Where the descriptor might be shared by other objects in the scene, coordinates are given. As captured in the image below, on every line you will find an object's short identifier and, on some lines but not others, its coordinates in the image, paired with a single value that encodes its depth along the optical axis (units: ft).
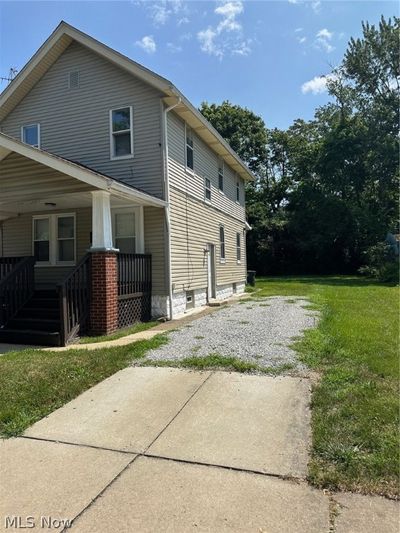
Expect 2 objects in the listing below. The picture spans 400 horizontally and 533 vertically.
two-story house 26.99
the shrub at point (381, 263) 71.97
